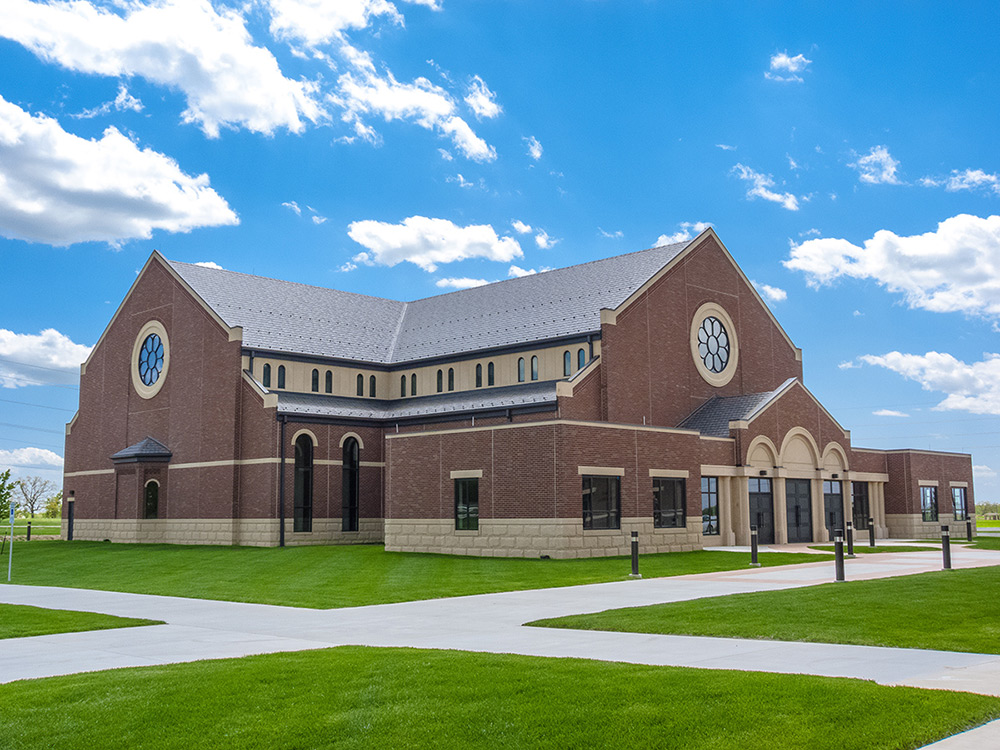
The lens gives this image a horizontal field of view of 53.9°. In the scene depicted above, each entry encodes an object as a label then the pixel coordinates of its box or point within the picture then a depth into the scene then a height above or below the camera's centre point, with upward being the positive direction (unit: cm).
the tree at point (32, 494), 14250 -105
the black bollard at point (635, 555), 2595 -196
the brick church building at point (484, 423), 3644 +278
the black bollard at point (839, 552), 2338 -175
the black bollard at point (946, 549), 2653 -193
